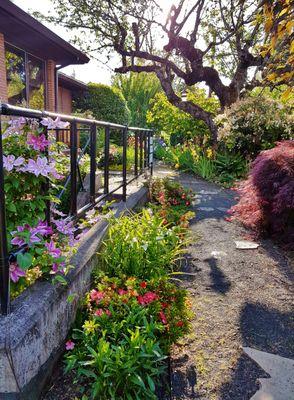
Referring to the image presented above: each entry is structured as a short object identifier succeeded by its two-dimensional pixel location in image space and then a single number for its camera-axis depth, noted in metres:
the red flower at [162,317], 2.13
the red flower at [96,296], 2.17
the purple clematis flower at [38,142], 1.82
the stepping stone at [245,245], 3.96
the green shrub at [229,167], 8.66
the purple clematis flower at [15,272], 1.64
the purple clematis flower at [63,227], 2.14
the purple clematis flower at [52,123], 1.88
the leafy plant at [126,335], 1.70
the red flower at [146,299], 2.18
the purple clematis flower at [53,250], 1.86
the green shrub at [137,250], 2.65
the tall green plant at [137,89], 21.19
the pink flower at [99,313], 2.04
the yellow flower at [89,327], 1.91
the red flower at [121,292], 2.22
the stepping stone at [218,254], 3.67
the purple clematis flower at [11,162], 1.63
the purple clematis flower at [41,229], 1.75
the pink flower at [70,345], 1.89
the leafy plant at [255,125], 8.21
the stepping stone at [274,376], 1.78
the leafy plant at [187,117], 11.55
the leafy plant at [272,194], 3.78
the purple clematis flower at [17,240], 1.69
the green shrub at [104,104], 14.41
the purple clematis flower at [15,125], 1.82
